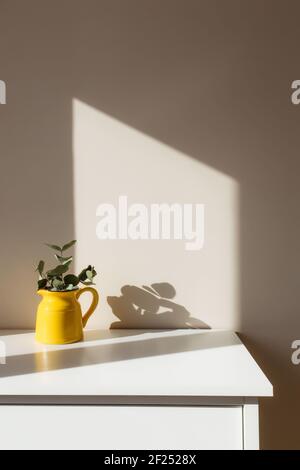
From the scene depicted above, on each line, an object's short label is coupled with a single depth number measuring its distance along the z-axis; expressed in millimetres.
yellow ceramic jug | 1120
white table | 854
